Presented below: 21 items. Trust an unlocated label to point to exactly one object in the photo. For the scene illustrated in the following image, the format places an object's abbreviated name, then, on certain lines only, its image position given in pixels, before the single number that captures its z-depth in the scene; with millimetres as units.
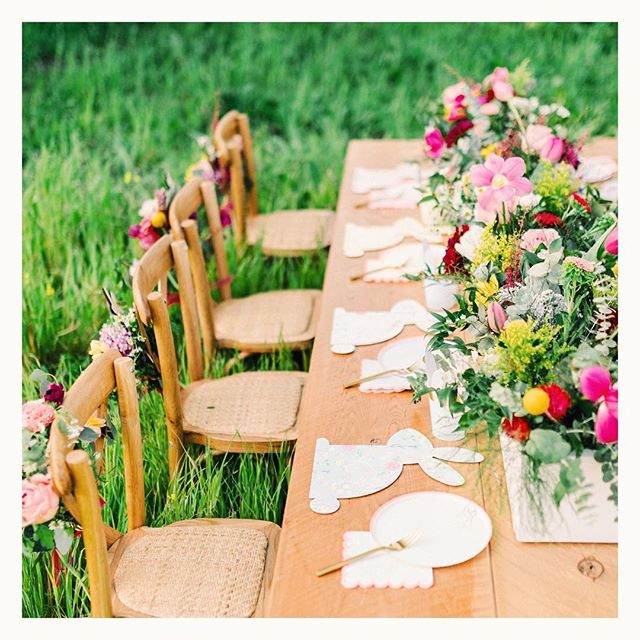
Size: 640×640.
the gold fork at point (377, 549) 1360
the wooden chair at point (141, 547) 1439
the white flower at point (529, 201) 1931
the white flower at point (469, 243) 1800
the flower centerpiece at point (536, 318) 1312
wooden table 1294
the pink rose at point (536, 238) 1684
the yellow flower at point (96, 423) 1639
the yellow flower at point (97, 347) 2020
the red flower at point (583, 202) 1954
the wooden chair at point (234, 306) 2541
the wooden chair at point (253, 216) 3309
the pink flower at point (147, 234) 2609
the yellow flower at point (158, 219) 2578
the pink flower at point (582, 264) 1535
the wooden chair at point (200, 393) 2029
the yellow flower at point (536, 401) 1302
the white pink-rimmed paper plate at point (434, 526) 1391
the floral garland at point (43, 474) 1388
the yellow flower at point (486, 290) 1588
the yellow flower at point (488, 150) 2498
